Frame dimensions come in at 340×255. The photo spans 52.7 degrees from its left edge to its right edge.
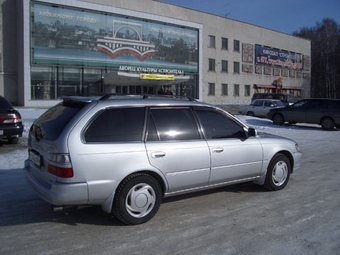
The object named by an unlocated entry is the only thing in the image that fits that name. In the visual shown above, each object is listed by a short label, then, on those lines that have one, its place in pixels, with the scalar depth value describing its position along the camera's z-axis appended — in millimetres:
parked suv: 28864
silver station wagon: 4176
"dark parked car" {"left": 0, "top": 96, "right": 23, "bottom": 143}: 10289
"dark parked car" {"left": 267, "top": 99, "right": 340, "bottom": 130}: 17672
